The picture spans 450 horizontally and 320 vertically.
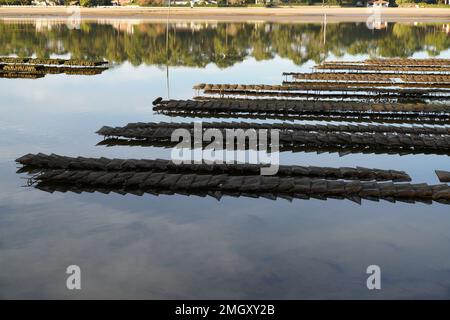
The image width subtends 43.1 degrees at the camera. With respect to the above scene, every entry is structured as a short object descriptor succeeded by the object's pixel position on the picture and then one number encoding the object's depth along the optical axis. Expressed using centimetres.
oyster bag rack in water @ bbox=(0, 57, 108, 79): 7038
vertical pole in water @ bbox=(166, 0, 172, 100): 5781
